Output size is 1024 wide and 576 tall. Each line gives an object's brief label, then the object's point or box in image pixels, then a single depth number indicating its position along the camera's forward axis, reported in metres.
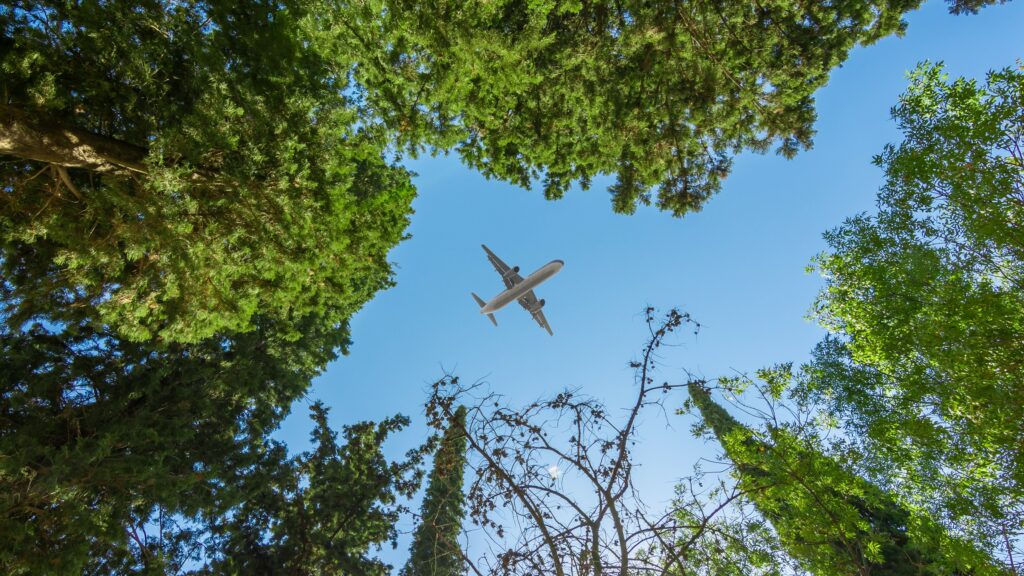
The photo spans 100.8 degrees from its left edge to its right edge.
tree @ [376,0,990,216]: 8.28
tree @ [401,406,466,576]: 4.41
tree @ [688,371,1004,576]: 7.05
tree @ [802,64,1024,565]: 7.74
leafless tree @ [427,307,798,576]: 3.99
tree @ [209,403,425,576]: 11.59
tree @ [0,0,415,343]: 6.35
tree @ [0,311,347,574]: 7.03
